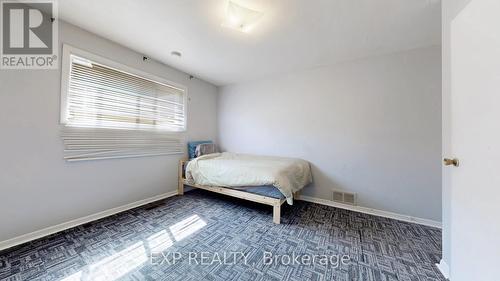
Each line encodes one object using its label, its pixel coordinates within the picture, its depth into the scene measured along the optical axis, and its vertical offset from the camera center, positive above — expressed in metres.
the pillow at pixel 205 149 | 3.37 -0.15
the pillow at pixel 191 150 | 3.43 -0.17
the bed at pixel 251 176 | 2.25 -0.51
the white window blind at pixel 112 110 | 2.04 +0.43
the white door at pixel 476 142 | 0.84 +0.01
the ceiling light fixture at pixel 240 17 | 1.67 +1.27
